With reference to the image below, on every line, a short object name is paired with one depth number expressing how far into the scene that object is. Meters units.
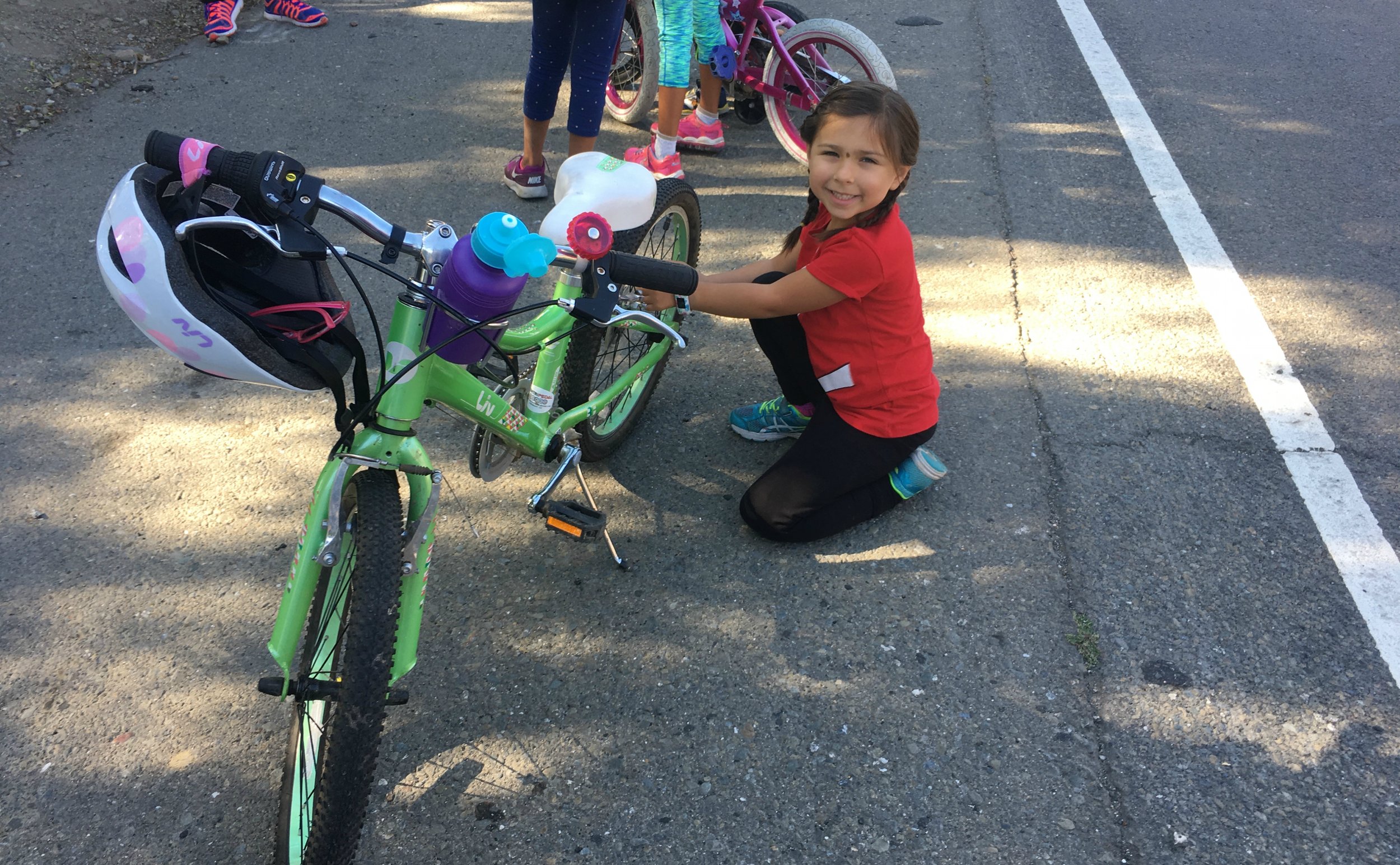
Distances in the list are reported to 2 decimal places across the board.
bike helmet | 1.55
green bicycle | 1.68
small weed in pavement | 2.56
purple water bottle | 1.76
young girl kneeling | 2.60
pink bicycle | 4.68
